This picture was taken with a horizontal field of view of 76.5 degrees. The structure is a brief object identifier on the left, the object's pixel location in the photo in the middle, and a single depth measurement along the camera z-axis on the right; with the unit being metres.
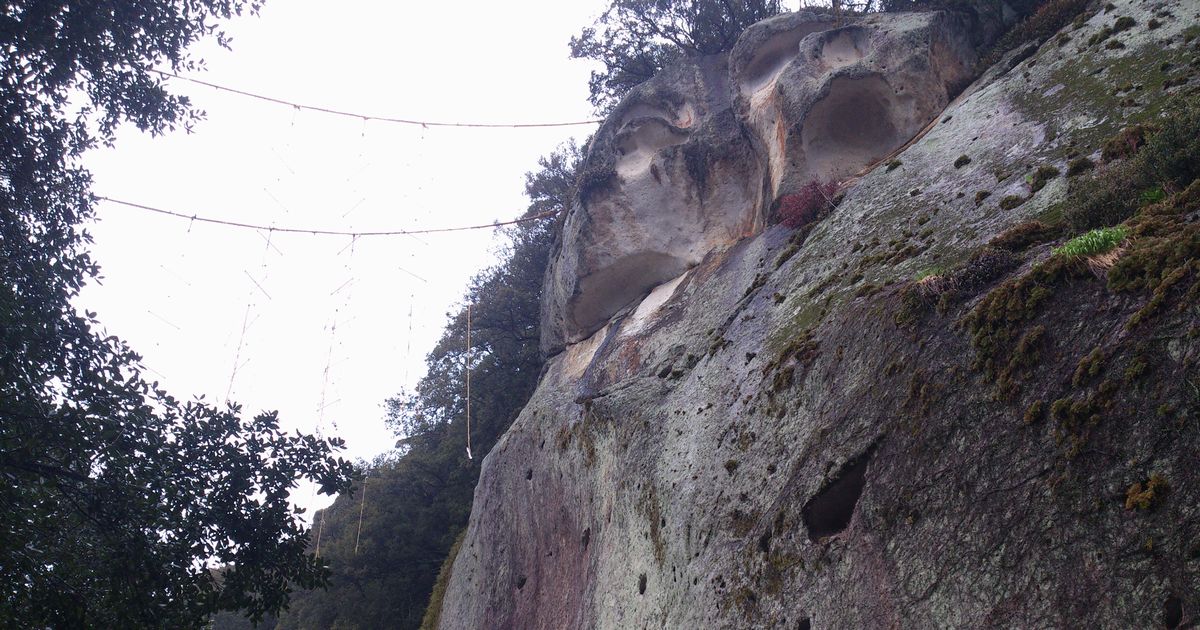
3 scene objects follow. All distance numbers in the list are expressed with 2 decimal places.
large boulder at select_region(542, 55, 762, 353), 17.05
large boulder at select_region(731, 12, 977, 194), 14.52
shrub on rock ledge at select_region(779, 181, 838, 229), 13.27
